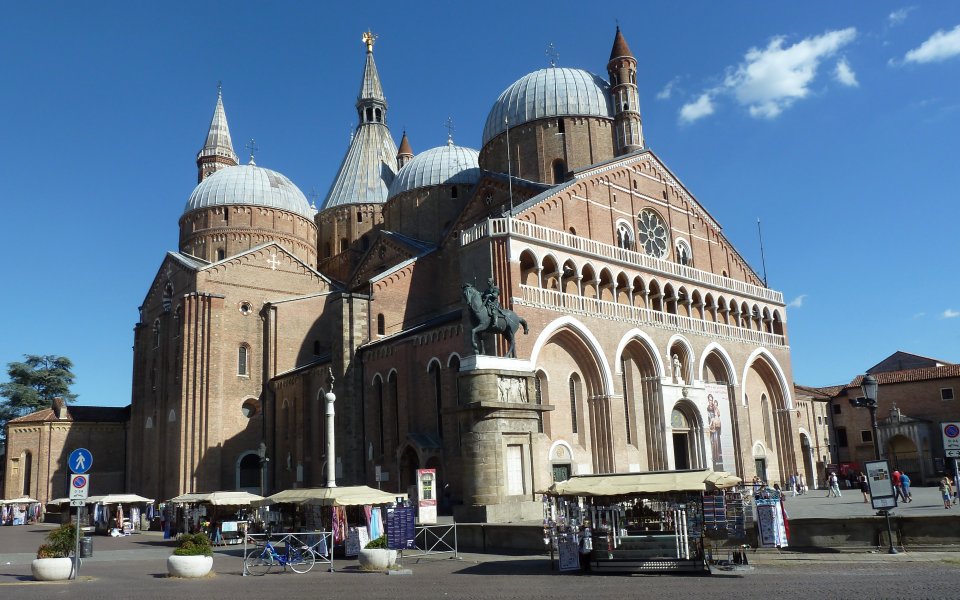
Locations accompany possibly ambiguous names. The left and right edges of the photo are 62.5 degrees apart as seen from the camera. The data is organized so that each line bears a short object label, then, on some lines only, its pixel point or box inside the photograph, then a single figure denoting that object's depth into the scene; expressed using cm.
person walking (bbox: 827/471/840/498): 3388
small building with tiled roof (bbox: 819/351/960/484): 4775
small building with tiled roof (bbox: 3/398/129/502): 4631
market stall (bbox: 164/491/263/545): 2605
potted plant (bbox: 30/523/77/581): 1505
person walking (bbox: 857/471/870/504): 2779
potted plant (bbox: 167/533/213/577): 1522
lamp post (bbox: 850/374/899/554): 1897
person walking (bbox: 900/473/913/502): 2798
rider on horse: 2114
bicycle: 1675
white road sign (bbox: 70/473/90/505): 1478
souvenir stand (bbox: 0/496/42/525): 4394
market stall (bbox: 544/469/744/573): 1388
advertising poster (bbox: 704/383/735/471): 3541
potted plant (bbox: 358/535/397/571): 1535
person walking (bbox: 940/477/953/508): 2360
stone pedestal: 1906
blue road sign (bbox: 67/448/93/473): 1475
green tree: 5925
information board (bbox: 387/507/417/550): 1692
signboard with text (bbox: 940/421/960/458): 1678
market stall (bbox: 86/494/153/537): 3397
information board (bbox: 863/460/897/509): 1555
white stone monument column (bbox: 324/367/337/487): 2180
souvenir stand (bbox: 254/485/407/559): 1881
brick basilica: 3095
